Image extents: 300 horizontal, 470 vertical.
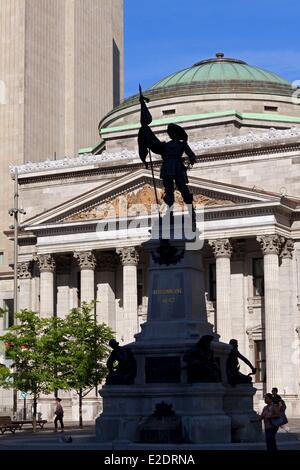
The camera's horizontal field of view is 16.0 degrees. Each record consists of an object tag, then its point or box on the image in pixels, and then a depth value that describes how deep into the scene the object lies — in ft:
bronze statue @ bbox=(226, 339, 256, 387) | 100.35
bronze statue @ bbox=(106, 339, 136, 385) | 98.99
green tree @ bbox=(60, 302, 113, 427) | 194.80
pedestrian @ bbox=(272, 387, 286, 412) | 92.42
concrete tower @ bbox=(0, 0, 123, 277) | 303.68
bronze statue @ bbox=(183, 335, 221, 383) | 94.53
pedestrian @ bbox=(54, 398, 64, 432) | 168.60
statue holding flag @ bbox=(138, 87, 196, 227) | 103.24
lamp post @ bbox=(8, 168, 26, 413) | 213.40
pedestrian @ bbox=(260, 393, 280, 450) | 86.22
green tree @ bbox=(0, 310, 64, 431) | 190.80
